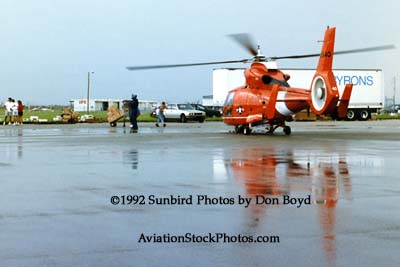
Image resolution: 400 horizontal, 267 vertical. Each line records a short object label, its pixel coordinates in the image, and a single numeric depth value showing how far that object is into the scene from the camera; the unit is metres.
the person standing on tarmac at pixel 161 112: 43.73
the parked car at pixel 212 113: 69.66
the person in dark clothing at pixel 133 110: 37.75
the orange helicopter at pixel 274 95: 26.92
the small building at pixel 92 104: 139.12
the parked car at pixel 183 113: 56.53
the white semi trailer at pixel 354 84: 57.03
